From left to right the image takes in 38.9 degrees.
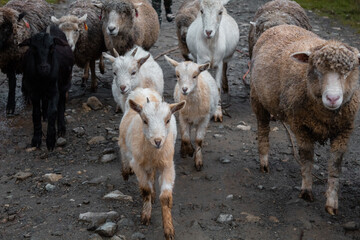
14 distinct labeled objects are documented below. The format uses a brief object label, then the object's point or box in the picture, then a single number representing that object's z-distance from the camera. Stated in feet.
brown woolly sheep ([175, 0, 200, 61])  31.45
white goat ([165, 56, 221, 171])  21.16
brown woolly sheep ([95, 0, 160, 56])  28.48
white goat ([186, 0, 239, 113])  26.45
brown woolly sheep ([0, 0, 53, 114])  26.94
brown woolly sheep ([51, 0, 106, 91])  28.09
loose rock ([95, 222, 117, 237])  16.20
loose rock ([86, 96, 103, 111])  28.29
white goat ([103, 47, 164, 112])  21.79
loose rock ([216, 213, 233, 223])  17.33
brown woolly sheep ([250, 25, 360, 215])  15.89
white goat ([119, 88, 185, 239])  15.60
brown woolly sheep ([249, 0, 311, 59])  27.35
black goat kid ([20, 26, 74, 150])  22.36
